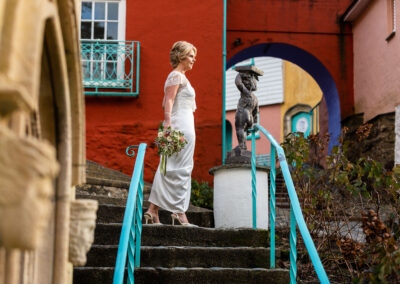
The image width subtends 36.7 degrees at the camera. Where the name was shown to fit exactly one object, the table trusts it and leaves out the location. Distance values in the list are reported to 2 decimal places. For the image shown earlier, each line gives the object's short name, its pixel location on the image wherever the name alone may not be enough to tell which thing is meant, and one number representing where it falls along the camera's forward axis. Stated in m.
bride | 5.07
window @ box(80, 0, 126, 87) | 9.02
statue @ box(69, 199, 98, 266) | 2.46
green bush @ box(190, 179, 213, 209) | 7.38
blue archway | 11.46
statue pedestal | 5.43
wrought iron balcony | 8.84
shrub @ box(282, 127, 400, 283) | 3.57
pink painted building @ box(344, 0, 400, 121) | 9.92
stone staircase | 4.17
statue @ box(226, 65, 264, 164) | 6.27
